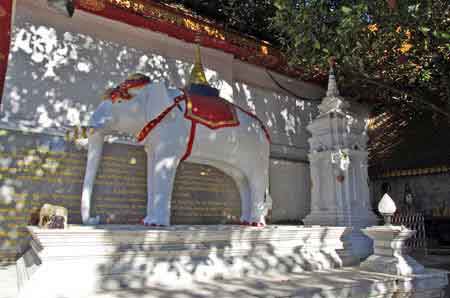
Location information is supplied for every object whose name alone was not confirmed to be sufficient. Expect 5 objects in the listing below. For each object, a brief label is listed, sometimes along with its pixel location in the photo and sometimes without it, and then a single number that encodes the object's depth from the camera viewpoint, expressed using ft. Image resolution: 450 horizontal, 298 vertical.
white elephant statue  16.72
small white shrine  23.29
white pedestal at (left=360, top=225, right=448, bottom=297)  15.21
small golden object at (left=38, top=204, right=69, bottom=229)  17.02
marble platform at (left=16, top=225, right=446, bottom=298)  12.41
